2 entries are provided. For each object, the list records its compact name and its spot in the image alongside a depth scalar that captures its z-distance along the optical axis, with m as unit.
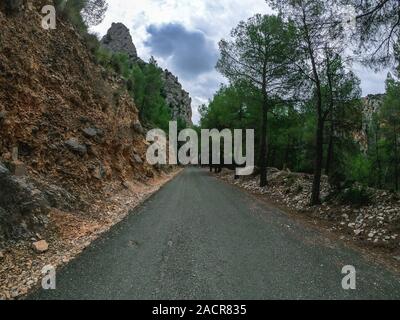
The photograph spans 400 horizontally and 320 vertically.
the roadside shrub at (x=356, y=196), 11.38
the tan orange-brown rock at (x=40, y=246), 6.98
